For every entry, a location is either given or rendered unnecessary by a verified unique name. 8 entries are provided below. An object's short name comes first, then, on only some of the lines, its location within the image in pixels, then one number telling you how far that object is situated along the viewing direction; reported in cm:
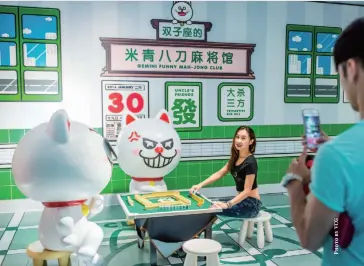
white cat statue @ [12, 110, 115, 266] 272
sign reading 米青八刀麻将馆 520
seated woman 365
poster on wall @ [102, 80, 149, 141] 521
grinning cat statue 405
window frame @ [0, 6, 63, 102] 486
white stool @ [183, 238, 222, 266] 277
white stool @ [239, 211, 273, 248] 375
